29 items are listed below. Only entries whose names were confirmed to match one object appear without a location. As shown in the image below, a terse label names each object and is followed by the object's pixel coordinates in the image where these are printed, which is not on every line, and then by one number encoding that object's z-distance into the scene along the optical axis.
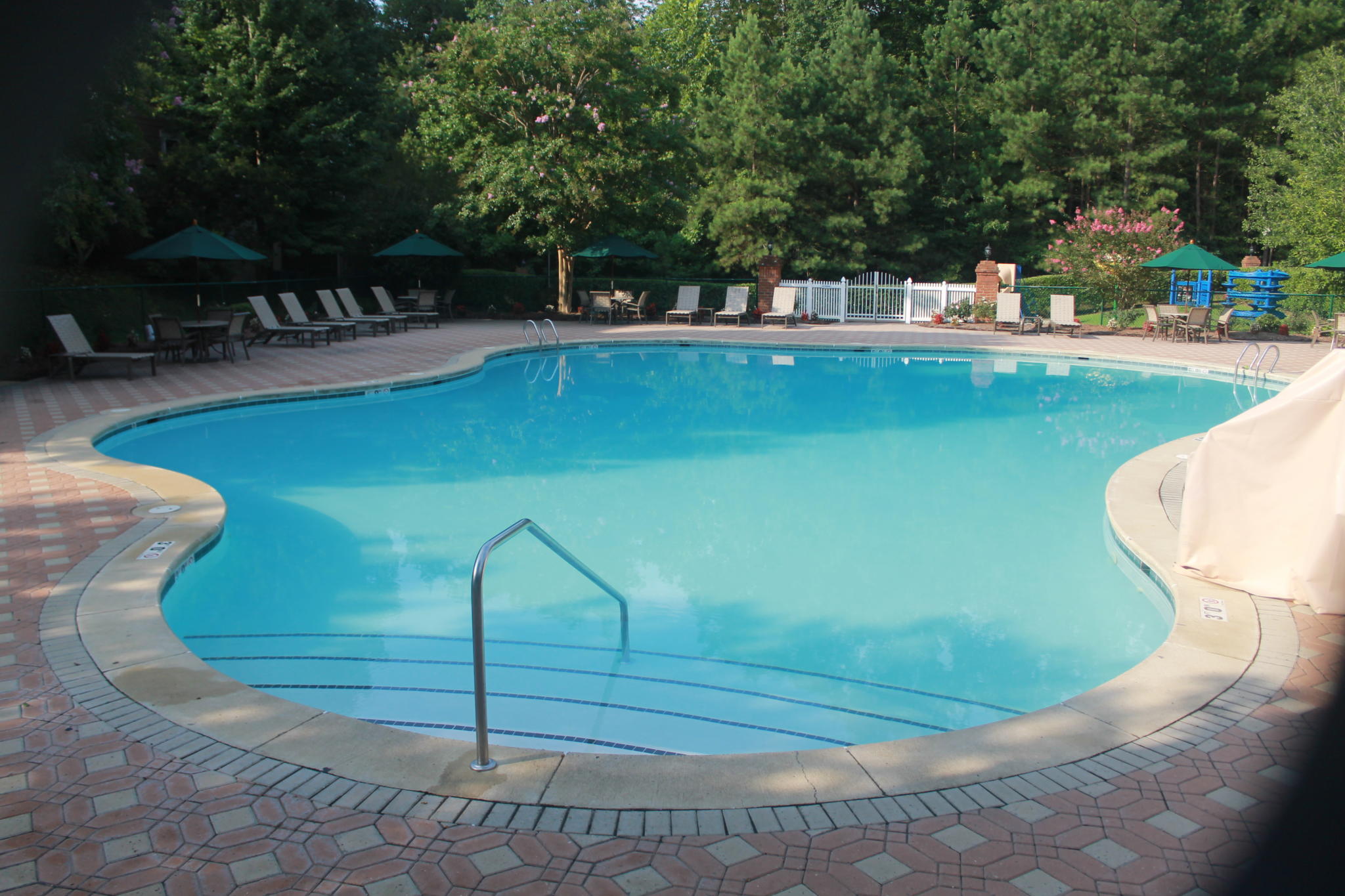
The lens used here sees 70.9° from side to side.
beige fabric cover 4.84
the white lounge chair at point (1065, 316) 20.55
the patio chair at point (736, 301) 23.75
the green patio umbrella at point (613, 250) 23.34
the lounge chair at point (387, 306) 21.28
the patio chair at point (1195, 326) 18.75
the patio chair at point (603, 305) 23.27
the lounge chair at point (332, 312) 18.84
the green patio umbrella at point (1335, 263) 17.70
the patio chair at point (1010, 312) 21.28
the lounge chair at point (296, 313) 18.11
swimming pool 5.12
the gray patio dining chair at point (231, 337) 15.30
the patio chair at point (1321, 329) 18.31
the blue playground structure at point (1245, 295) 20.55
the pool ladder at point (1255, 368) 13.65
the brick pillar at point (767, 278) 24.89
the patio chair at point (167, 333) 14.30
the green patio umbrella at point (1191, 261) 19.48
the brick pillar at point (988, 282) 23.08
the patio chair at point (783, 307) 23.50
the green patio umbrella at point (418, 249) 22.52
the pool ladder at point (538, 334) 18.06
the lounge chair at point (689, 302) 23.45
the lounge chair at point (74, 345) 12.97
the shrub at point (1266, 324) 20.28
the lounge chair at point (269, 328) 17.19
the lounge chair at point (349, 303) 20.12
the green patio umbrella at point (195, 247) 15.18
